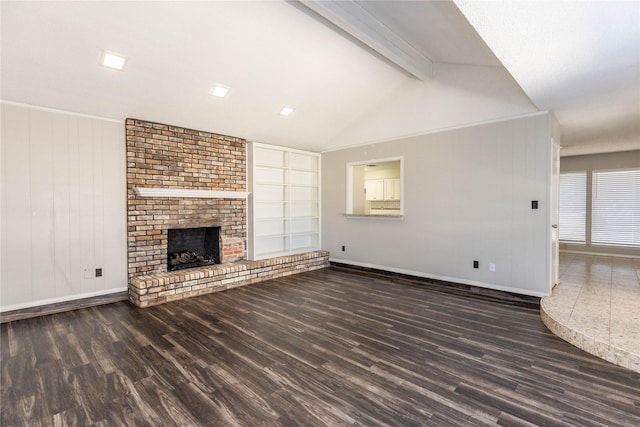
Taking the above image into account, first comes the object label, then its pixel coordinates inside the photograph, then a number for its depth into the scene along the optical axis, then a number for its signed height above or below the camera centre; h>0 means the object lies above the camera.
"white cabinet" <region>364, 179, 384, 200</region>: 8.73 +0.57
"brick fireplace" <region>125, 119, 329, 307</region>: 4.41 +0.05
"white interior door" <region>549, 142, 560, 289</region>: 4.12 +0.00
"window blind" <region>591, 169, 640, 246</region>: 6.50 +0.00
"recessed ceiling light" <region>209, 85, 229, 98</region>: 4.23 +1.63
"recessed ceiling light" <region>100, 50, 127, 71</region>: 3.29 +1.62
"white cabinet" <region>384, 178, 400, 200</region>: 8.49 +0.55
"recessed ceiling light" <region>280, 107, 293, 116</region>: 5.10 +1.63
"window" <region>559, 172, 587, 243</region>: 7.07 +0.05
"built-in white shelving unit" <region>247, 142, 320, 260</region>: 5.91 +0.17
